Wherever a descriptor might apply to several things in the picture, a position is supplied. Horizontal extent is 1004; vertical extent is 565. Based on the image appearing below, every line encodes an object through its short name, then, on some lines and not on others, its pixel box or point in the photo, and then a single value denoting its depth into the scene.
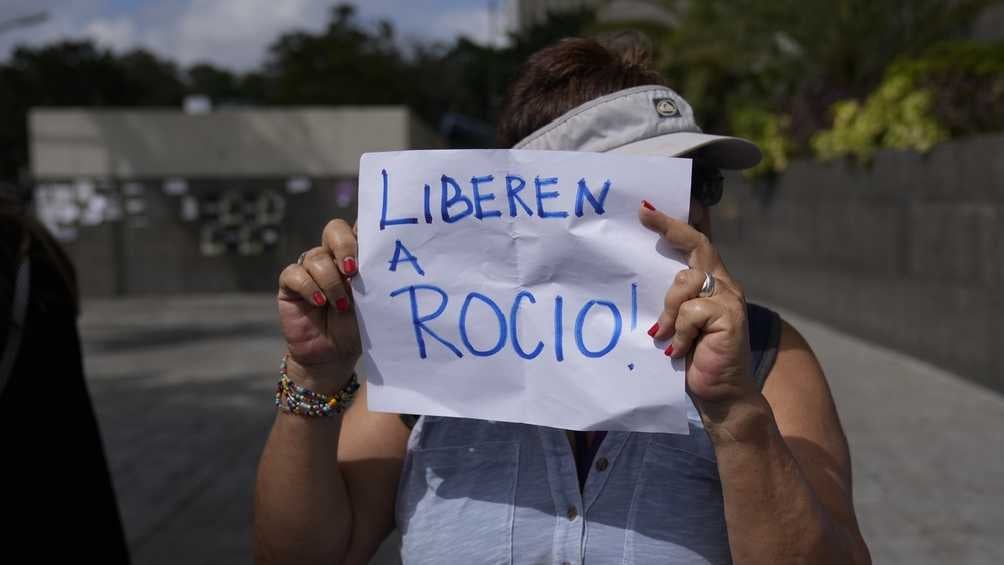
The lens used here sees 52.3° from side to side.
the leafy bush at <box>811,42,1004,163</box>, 7.94
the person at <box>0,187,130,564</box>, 2.20
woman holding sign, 1.53
